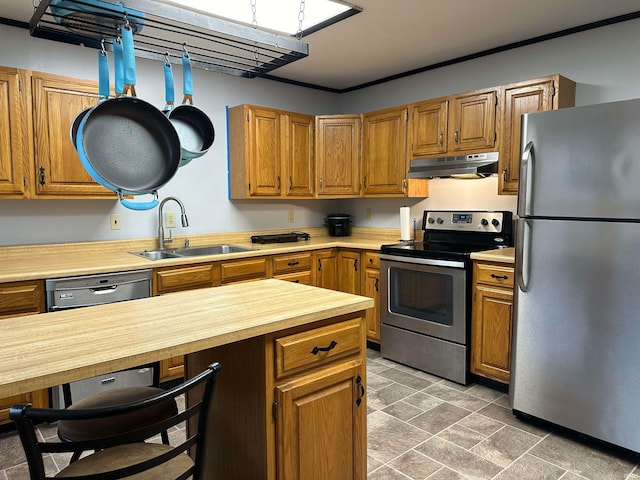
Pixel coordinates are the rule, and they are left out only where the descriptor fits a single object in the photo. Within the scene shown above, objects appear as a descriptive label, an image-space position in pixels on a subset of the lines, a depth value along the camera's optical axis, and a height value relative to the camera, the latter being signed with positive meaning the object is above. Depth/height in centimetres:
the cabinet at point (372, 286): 372 -66
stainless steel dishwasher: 254 -51
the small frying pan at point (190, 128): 159 +31
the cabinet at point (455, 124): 323 +63
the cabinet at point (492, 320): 289 -75
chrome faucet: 341 -10
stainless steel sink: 341 -34
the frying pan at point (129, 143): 133 +21
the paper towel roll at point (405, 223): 387 -13
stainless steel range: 311 -61
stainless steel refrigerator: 216 -34
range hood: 320 +31
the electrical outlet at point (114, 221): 336 -8
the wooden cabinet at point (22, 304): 241 -51
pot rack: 123 +56
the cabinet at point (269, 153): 379 +49
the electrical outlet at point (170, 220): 362 -9
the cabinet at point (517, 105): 293 +68
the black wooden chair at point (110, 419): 137 -67
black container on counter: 456 -17
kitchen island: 124 -47
